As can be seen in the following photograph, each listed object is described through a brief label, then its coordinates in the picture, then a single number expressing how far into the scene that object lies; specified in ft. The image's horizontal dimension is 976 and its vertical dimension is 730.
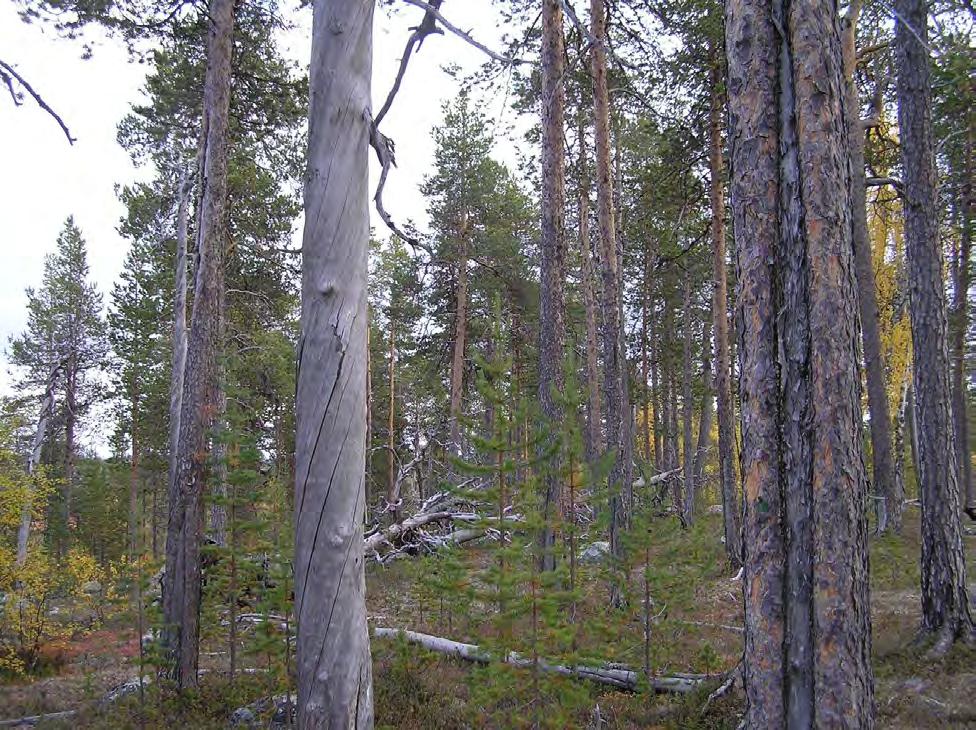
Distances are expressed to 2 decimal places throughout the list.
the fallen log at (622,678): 20.28
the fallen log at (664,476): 67.44
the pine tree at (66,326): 78.54
